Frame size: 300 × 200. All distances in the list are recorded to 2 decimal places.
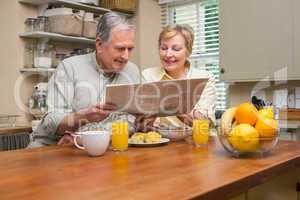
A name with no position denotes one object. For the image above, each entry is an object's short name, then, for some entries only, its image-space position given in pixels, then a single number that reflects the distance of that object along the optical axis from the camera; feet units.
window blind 12.77
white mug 4.05
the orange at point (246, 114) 3.96
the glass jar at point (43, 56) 10.34
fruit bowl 3.88
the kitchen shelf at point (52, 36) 10.16
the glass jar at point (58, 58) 10.94
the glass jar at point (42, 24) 10.44
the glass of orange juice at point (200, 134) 4.81
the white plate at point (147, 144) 4.76
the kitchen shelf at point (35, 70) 10.25
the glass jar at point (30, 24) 10.41
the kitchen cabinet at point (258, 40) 9.96
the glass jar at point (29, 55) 10.51
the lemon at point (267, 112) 4.08
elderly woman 6.73
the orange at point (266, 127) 3.86
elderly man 5.73
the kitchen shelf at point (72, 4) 10.64
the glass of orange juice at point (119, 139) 4.45
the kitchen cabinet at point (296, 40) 9.77
